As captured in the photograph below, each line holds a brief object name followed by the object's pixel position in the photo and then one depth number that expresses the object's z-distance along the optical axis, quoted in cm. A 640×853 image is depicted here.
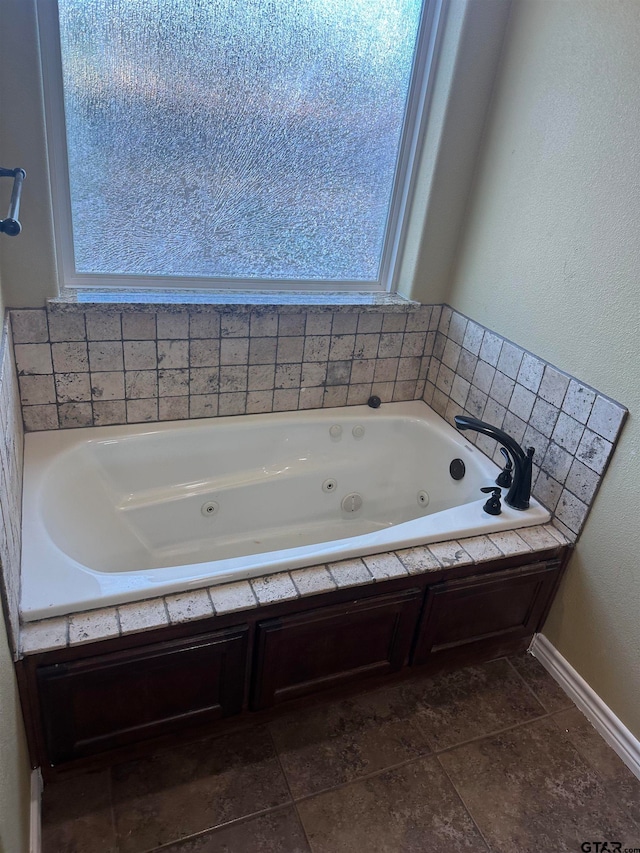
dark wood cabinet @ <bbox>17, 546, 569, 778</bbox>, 134
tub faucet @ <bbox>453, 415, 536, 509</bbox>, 182
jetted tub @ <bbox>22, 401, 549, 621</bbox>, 150
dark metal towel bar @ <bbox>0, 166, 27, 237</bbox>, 107
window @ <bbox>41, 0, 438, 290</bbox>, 173
